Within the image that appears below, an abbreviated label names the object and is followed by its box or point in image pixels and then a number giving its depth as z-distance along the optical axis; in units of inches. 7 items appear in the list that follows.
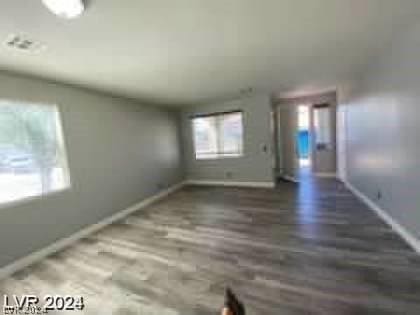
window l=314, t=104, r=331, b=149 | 242.8
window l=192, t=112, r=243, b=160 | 227.0
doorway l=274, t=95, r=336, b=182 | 244.4
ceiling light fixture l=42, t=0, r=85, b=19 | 58.0
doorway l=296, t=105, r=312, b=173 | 254.7
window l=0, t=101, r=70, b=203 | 100.9
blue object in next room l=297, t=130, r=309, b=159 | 333.1
